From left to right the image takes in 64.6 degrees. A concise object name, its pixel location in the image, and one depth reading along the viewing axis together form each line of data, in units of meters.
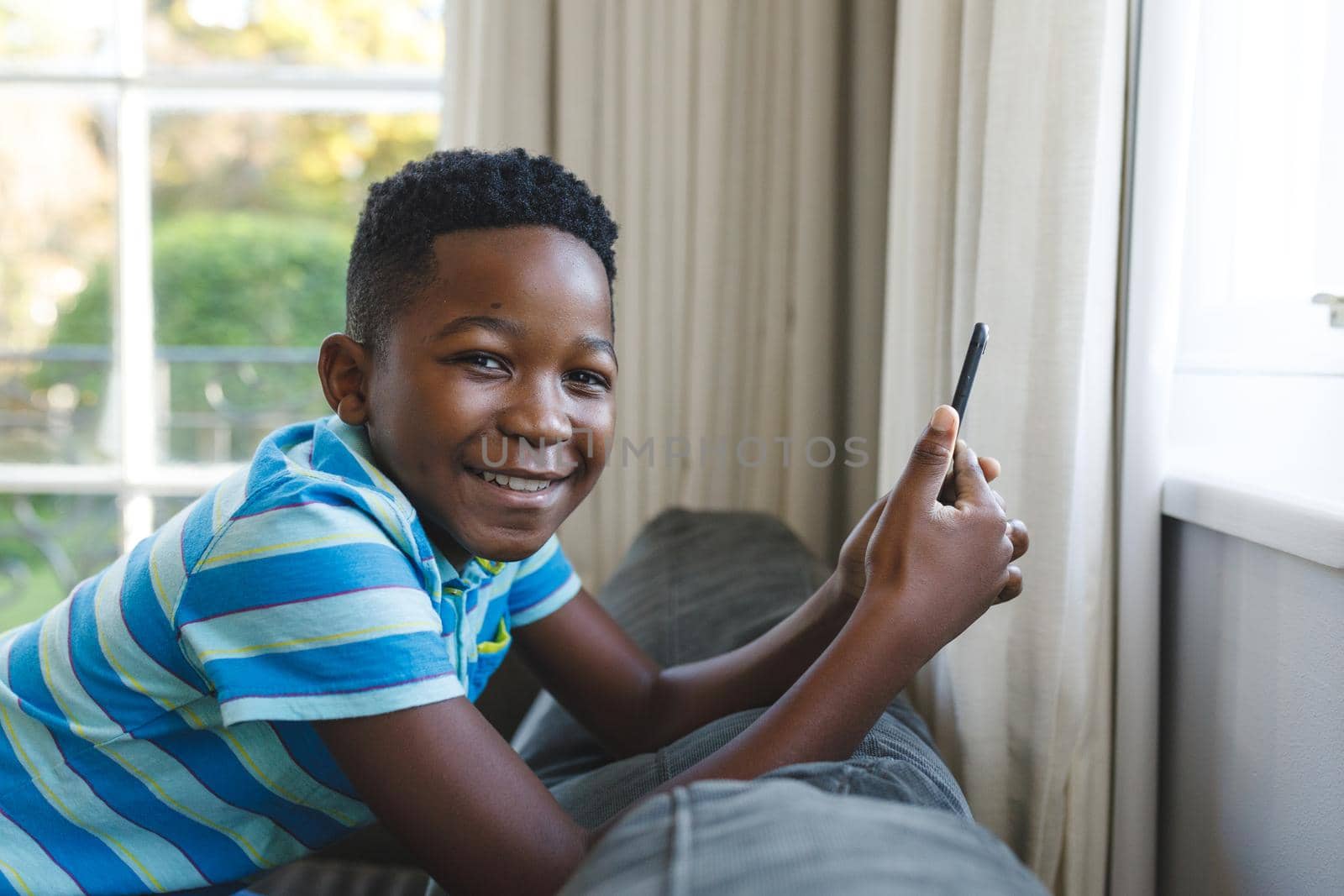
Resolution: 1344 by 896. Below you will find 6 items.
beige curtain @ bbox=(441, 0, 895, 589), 1.89
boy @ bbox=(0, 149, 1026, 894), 0.69
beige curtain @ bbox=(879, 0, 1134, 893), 1.04
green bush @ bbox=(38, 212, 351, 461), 3.62
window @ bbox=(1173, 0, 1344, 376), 1.01
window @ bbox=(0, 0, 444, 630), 2.35
